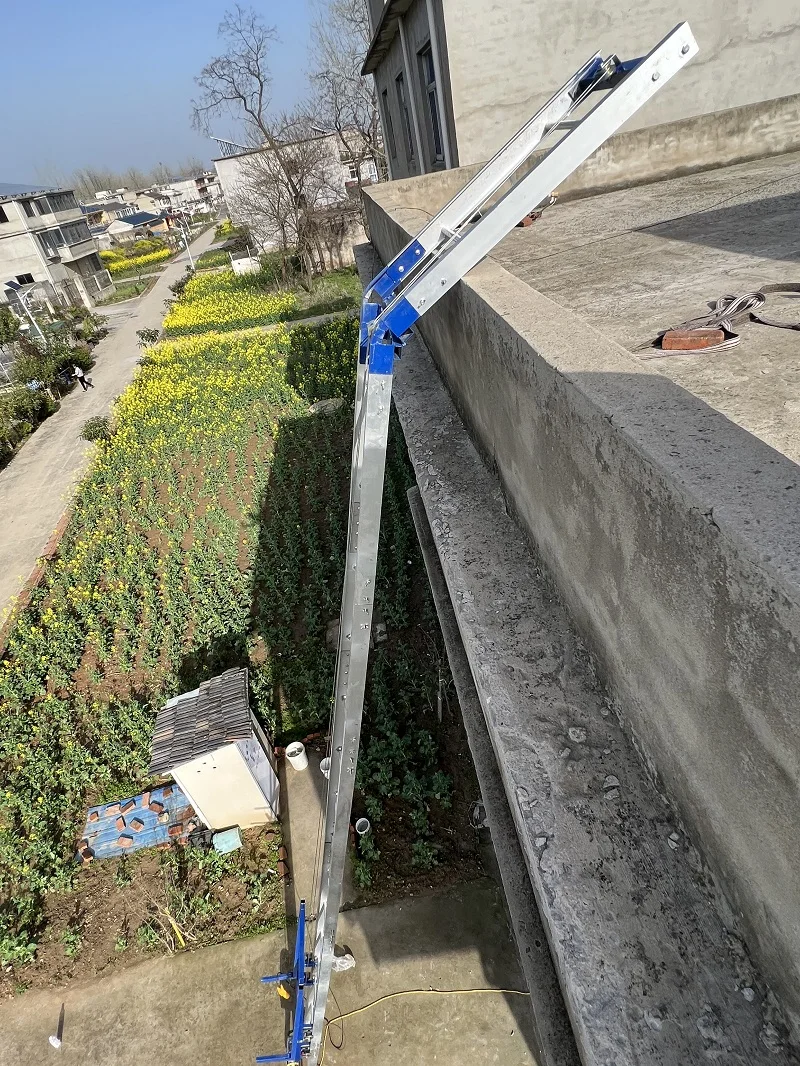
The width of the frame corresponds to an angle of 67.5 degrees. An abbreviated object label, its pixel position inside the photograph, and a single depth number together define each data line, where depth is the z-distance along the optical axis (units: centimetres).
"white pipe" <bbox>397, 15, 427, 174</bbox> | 1034
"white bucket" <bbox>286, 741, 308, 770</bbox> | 542
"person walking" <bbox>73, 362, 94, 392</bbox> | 1900
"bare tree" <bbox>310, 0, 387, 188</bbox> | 3198
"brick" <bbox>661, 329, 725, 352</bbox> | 292
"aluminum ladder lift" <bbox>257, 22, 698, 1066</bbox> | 192
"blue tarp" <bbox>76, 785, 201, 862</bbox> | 525
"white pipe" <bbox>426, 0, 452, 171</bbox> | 844
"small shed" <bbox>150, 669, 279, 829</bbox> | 475
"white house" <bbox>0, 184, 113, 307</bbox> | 3609
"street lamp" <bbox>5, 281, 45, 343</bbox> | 2370
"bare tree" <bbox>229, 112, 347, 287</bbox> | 2778
